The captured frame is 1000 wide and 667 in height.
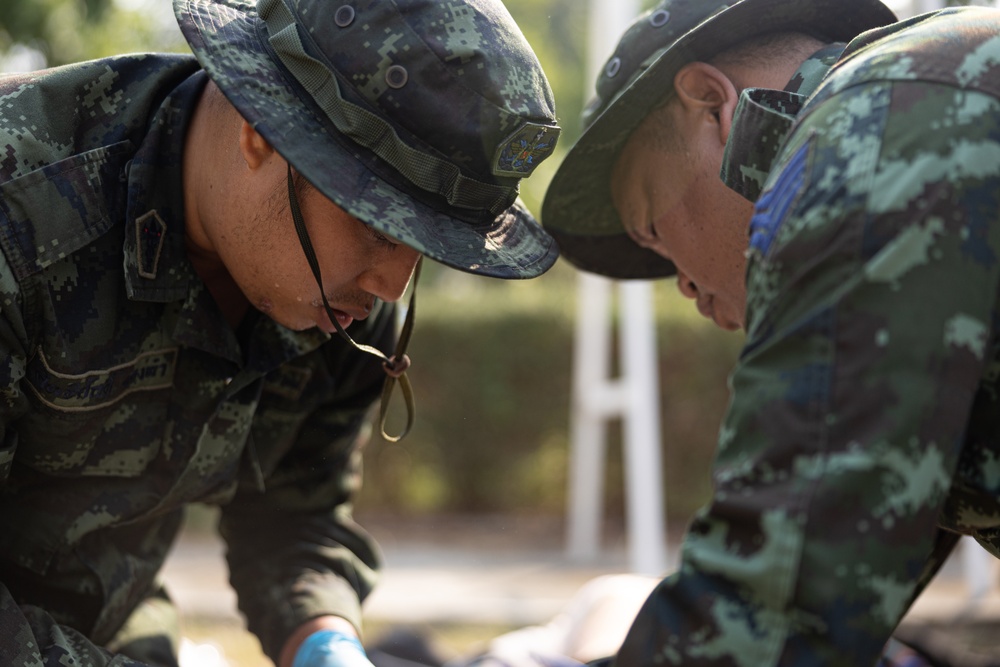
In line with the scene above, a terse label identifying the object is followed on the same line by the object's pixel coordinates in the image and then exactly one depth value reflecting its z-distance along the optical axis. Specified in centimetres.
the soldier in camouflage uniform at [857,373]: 136
